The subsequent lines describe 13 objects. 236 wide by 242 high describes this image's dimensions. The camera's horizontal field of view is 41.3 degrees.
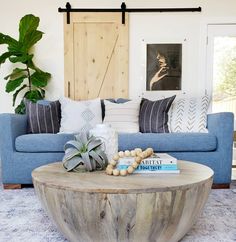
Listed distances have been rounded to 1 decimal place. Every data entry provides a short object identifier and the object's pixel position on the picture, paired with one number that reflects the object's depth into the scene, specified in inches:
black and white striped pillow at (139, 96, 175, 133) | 129.8
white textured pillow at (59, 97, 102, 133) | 128.9
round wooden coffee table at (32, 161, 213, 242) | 54.1
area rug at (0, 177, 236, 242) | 68.7
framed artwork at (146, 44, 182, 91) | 162.1
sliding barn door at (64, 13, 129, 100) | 160.2
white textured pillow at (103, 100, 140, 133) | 130.0
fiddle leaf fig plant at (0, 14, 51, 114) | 145.6
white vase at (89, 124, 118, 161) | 74.4
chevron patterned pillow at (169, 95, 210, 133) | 126.4
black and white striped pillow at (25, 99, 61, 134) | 126.5
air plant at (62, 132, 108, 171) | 68.2
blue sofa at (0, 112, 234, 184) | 112.0
